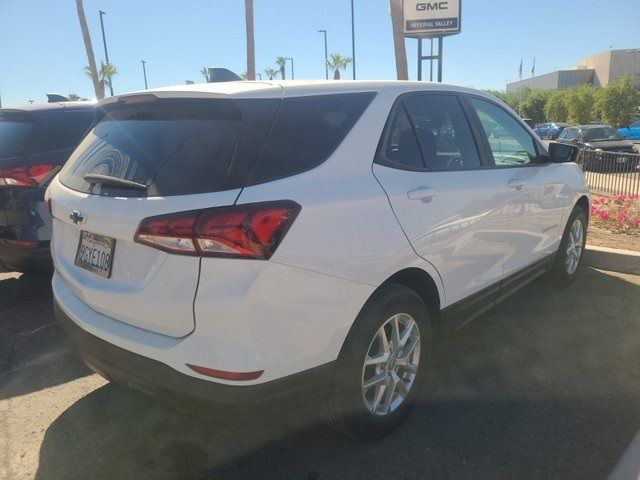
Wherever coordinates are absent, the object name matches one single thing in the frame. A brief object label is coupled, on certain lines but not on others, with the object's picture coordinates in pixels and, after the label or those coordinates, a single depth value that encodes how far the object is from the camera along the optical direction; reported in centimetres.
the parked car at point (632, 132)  3091
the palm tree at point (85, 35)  2086
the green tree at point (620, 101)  3309
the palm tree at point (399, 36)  1335
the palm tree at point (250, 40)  1614
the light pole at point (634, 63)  7082
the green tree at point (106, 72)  5251
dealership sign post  1398
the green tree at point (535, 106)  5159
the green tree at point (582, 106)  3775
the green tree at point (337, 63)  6762
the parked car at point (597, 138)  1839
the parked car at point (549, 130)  2996
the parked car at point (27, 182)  417
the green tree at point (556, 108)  4338
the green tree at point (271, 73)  7765
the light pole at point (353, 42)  3801
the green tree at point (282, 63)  7119
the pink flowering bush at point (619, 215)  661
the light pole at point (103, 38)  3409
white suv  198
